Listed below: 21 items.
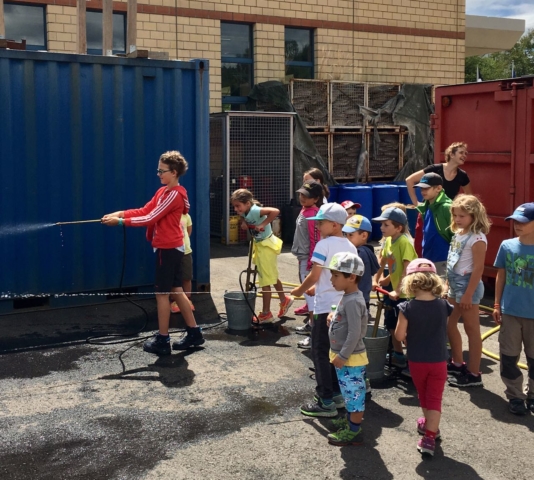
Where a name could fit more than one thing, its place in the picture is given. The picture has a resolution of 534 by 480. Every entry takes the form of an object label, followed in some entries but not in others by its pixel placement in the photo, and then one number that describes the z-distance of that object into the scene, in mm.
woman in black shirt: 8195
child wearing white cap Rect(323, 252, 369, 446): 4984
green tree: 50594
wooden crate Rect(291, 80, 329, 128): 15219
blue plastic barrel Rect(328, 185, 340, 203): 14531
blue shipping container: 8570
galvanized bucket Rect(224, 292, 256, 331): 8055
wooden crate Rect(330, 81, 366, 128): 15656
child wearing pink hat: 4902
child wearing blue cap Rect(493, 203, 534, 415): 5637
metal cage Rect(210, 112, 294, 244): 13872
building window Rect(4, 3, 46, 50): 14297
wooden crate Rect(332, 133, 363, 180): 15719
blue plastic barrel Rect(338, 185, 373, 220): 14363
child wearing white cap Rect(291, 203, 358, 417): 5551
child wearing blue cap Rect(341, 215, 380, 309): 6234
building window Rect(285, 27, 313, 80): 17328
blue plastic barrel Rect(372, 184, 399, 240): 14711
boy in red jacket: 7137
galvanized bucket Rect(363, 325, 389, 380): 6109
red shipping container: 8820
